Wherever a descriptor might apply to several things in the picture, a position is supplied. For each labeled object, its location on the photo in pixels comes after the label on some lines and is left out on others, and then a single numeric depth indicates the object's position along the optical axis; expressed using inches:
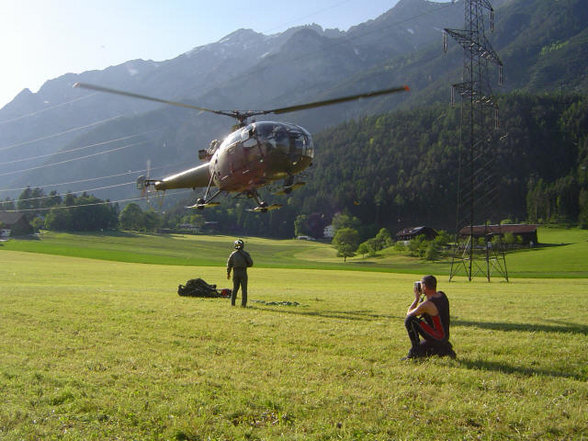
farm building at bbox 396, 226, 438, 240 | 5135.3
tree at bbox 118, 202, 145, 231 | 5265.8
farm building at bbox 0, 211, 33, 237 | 4493.1
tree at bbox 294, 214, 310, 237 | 5954.7
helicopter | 741.3
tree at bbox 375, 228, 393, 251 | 4789.4
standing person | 673.0
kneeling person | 347.6
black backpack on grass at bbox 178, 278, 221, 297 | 807.1
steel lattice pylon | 1630.2
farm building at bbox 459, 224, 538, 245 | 4446.4
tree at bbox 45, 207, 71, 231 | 4830.2
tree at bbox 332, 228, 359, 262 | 4116.6
